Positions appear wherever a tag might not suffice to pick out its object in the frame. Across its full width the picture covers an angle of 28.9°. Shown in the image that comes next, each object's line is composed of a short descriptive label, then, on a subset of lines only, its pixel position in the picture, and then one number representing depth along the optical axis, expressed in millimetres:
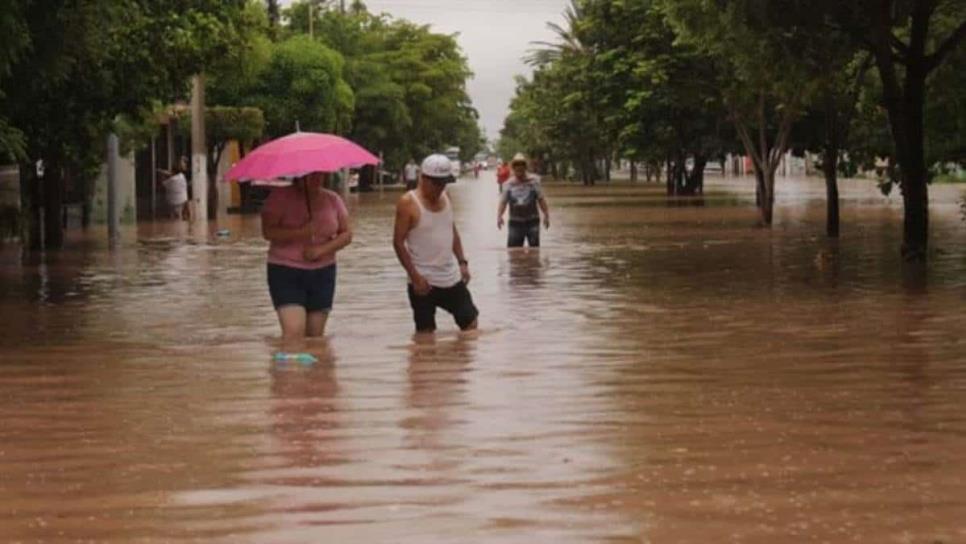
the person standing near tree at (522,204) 23078
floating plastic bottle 12445
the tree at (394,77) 79938
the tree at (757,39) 23219
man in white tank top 12906
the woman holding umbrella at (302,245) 12430
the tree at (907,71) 23156
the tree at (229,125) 51719
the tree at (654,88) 41219
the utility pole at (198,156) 43438
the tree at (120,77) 23172
